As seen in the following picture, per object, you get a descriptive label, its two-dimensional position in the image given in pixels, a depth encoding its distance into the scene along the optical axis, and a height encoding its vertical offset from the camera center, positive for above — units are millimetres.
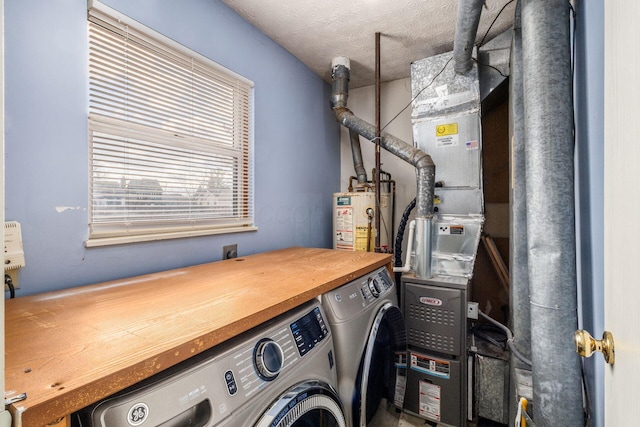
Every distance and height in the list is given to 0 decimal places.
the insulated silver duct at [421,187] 1965 +174
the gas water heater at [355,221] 2377 -58
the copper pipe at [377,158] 2326 +432
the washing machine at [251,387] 566 -393
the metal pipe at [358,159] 2783 +515
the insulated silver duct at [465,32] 1451 +987
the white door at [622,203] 431 +15
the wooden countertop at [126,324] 506 -275
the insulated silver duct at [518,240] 1491 -137
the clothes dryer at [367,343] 1149 -564
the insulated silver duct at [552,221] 919 -26
